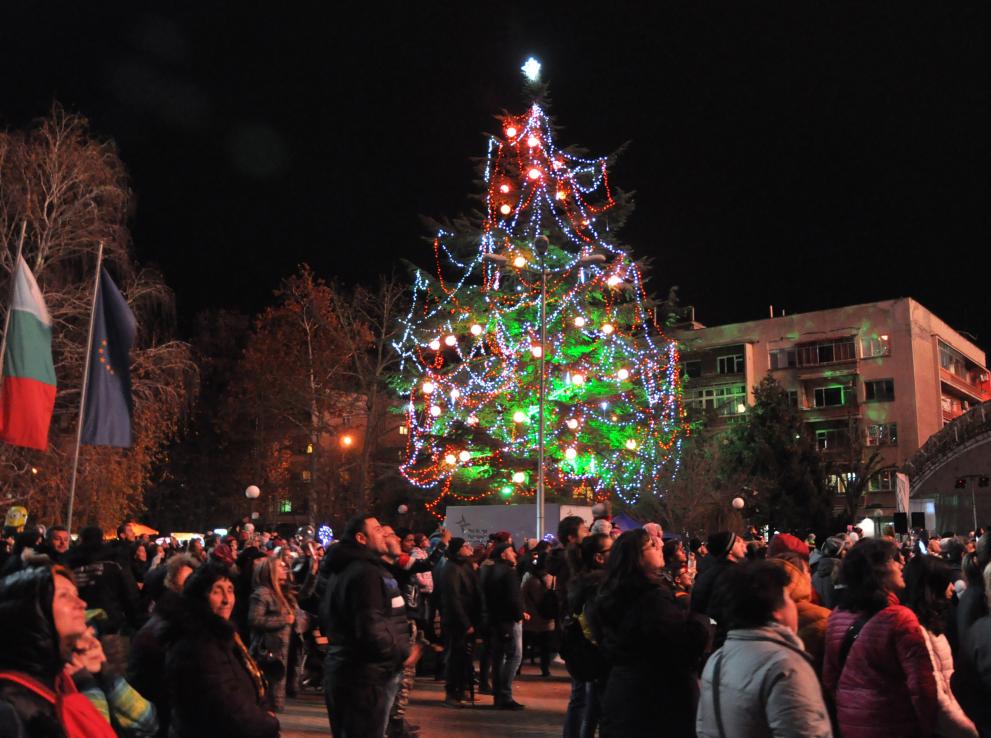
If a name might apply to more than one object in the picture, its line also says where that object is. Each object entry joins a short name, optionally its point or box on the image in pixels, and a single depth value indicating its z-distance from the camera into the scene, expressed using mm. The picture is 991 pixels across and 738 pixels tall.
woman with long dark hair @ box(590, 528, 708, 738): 5031
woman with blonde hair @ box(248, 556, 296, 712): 9609
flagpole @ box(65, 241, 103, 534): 18469
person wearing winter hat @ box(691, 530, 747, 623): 7656
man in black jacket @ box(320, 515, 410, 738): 6445
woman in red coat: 4707
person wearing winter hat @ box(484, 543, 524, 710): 11758
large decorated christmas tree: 30656
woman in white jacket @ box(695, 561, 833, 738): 3744
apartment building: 59156
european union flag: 18875
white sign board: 22688
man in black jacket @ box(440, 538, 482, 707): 11867
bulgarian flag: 17750
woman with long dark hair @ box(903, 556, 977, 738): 4809
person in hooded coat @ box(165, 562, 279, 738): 4590
